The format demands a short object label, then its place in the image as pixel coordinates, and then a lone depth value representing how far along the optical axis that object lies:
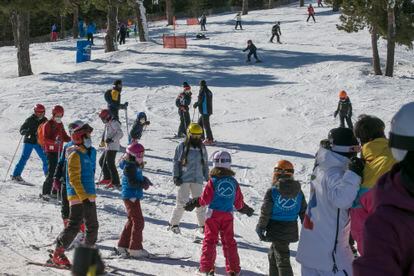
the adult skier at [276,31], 39.40
